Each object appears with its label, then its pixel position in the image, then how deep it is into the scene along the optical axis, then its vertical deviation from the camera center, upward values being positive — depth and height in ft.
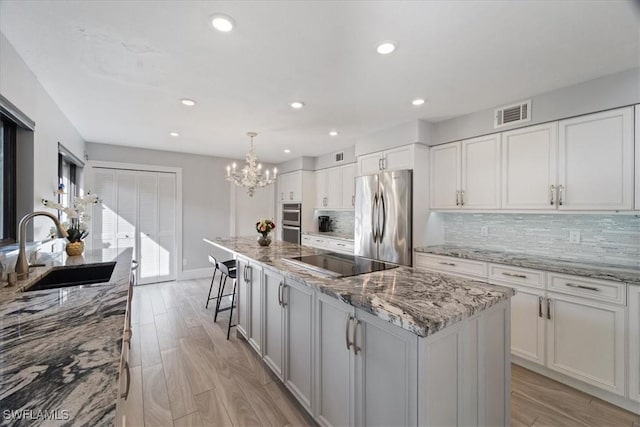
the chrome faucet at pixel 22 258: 4.75 -0.84
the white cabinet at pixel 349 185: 15.24 +1.63
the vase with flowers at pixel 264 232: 10.29 -0.74
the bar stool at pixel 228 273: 9.60 -2.20
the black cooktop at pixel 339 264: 6.11 -1.32
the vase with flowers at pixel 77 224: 7.27 -0.33
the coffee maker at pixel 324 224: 18.43 -0.77
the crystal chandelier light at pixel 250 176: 12.06 +1.66
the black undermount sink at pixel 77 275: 5.84 -1.46
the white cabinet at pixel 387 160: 11.00 +2.33
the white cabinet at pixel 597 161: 6.91 +1.41
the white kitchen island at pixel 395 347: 3.72 -2.23
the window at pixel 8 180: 6.64 +0.82
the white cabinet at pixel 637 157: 6.70 +1.41
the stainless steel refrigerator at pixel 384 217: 10.85 -0.16
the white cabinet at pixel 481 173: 9.39 +1.46
